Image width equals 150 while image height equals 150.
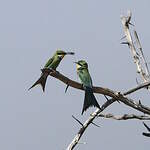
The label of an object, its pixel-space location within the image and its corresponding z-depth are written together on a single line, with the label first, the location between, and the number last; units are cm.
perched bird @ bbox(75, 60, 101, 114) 1550
